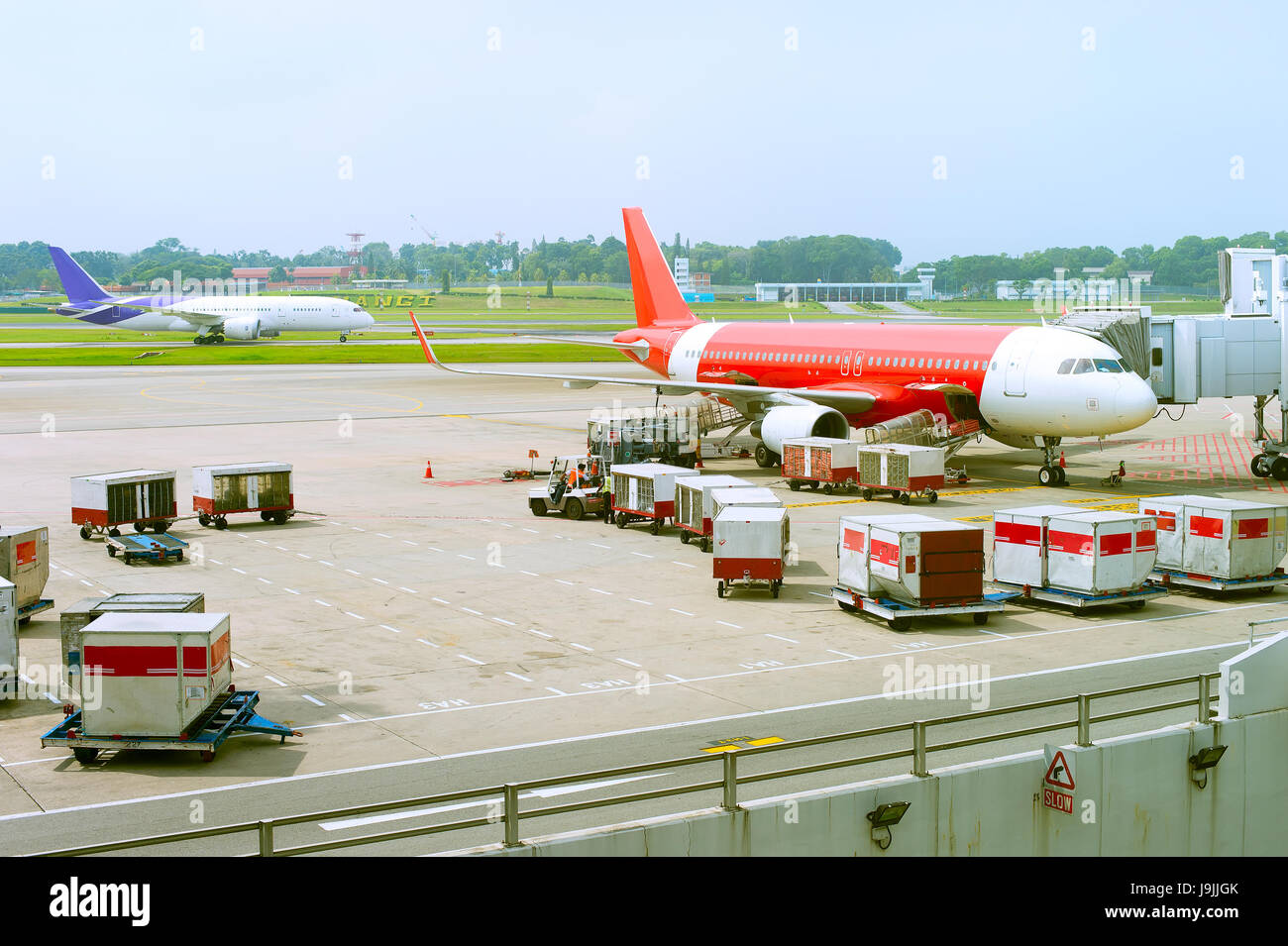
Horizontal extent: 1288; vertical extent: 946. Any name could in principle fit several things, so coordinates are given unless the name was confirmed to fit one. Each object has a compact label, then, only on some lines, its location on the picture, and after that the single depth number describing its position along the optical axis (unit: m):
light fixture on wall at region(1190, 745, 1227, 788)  19.36
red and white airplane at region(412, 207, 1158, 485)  43.59
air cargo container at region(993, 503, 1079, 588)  29.31
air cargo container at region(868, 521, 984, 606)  27.69
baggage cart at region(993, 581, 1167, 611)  28.69
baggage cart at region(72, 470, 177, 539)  37.00
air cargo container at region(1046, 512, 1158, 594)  28.53
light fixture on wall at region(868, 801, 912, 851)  16.64
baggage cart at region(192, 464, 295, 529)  39.31
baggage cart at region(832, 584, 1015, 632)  27.80
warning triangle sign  17.86
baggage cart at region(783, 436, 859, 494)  44.62
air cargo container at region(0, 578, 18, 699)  22.33
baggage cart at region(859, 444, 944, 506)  41.78
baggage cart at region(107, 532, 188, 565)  34.06
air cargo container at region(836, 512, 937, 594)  28.48
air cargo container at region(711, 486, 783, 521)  32.81
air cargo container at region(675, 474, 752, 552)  35.19
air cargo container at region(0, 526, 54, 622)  27.39
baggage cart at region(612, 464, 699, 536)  37.88
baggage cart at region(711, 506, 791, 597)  30.16
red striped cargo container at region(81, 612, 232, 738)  19.58
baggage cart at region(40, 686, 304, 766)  19.47
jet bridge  44.41
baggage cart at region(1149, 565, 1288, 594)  29.97
